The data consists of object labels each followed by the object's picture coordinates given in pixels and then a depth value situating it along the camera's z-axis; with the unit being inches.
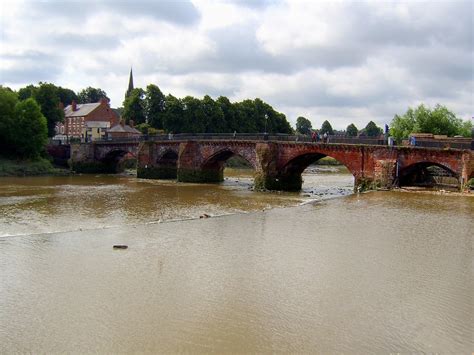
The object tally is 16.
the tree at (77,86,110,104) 5649.6
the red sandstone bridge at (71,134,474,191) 1561.3
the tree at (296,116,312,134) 7357.3
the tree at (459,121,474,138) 2687.7
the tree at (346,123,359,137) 7370.6
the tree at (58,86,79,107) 4949.8
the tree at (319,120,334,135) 6821.9
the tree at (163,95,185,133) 3895.2
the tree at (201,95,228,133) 3986.2
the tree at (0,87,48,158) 2694.4
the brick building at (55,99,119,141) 4212.6
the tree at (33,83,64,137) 3405.5
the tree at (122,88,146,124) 4197.8
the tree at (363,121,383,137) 7342.5
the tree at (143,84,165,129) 3988.7
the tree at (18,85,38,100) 3998.5
